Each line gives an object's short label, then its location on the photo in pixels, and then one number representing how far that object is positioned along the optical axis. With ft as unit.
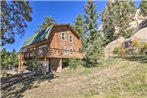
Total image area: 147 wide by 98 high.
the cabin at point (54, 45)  37.01
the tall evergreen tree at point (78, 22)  57.45
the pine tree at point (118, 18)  69.19
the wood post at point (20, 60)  43.50
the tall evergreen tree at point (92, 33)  38.16
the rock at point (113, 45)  54.52
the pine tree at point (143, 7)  78.97
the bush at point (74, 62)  36.20
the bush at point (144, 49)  45.16
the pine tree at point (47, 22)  67.63
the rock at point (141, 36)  50.63
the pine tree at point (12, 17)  24.73
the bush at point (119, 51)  48.01
